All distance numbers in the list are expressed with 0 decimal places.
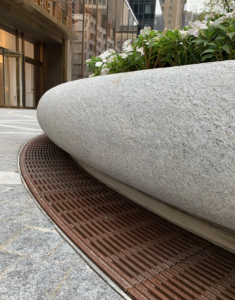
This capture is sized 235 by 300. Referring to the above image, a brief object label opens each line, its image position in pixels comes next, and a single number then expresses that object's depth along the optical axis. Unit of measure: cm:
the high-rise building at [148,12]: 4456
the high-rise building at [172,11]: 7871
